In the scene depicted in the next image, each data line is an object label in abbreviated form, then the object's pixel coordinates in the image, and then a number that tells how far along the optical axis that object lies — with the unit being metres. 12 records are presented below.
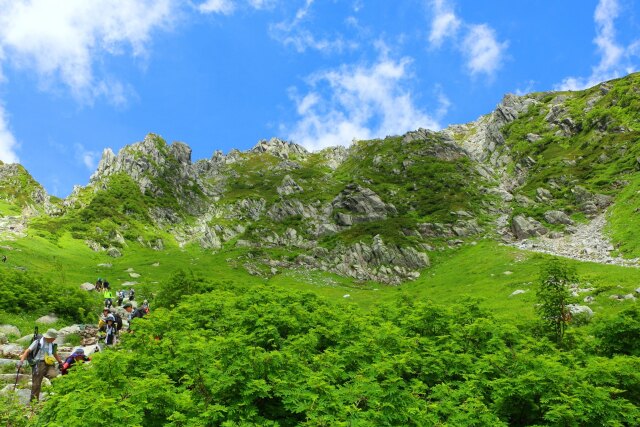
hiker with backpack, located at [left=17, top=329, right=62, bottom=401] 18.93
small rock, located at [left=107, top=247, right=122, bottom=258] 105.84
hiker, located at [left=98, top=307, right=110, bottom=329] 30.66
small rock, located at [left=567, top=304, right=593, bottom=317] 32.59
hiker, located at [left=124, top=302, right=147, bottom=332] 32.66
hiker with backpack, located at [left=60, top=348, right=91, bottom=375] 20.47
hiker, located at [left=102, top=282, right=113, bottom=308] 40.81
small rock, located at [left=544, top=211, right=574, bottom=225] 91.56
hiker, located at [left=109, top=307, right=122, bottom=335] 30.55
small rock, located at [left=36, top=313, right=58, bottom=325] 33.16
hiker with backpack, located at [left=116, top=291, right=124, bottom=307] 50.12
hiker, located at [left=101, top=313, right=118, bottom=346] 27.91
